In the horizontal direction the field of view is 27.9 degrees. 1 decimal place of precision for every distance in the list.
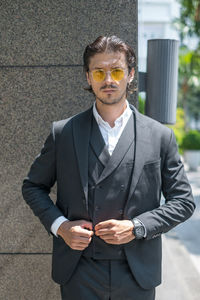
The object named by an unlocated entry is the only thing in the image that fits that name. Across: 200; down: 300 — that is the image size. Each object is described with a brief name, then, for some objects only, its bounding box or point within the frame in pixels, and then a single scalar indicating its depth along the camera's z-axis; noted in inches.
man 82.3
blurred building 1776.6
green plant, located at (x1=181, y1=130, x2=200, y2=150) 689.0
